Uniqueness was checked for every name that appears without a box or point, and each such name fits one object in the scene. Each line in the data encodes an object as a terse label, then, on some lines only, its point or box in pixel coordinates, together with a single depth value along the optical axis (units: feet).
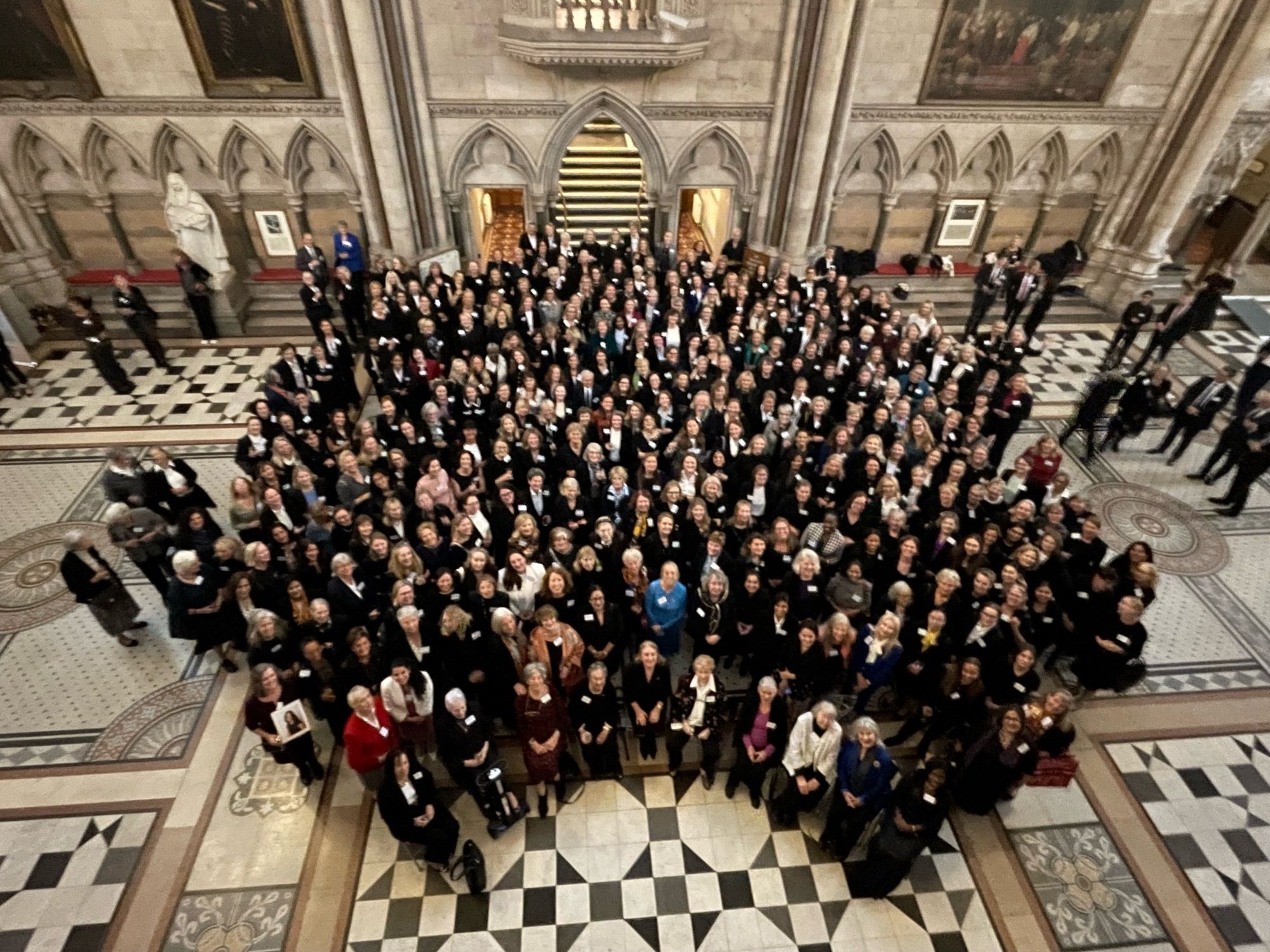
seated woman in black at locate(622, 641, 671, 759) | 19.83
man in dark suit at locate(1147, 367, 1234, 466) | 34.19
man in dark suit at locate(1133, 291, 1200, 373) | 41.96
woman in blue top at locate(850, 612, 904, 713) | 20.40
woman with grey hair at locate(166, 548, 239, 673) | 21.52
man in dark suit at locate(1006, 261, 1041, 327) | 43.96
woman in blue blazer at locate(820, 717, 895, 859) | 17.85
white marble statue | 42.52
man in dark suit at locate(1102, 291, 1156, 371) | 41.96
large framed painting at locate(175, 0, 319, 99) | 38.63
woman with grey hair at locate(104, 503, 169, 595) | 23.75
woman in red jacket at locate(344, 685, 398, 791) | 17.80
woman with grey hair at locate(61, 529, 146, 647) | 22.65
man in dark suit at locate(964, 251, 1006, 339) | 43.57
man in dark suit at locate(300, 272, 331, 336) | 37.70
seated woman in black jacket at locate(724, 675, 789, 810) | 19.07
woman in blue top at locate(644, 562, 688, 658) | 21.63
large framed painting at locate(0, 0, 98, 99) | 37.52
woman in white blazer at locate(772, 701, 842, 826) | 18.48
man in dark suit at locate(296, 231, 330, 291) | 41.29
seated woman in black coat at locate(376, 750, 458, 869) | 17.20
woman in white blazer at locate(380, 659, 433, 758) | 19.11
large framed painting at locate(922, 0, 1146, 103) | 42.34
